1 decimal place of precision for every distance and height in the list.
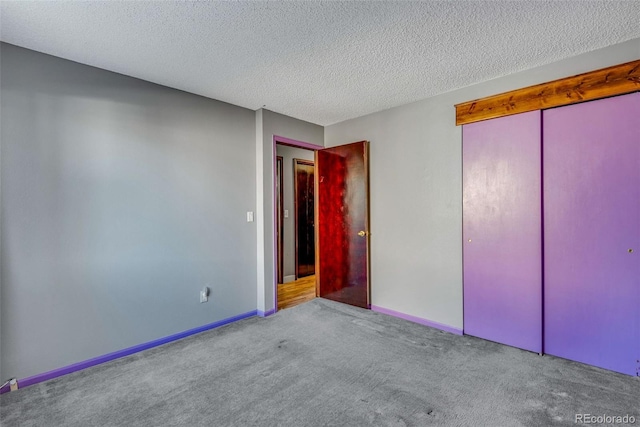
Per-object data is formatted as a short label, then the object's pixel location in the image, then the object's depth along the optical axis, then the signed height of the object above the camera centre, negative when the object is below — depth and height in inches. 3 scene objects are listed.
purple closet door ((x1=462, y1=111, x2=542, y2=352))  100.2 -9.2
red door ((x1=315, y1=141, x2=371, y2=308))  148.9 -8.8
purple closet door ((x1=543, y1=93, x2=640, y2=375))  84.4 -8.6
